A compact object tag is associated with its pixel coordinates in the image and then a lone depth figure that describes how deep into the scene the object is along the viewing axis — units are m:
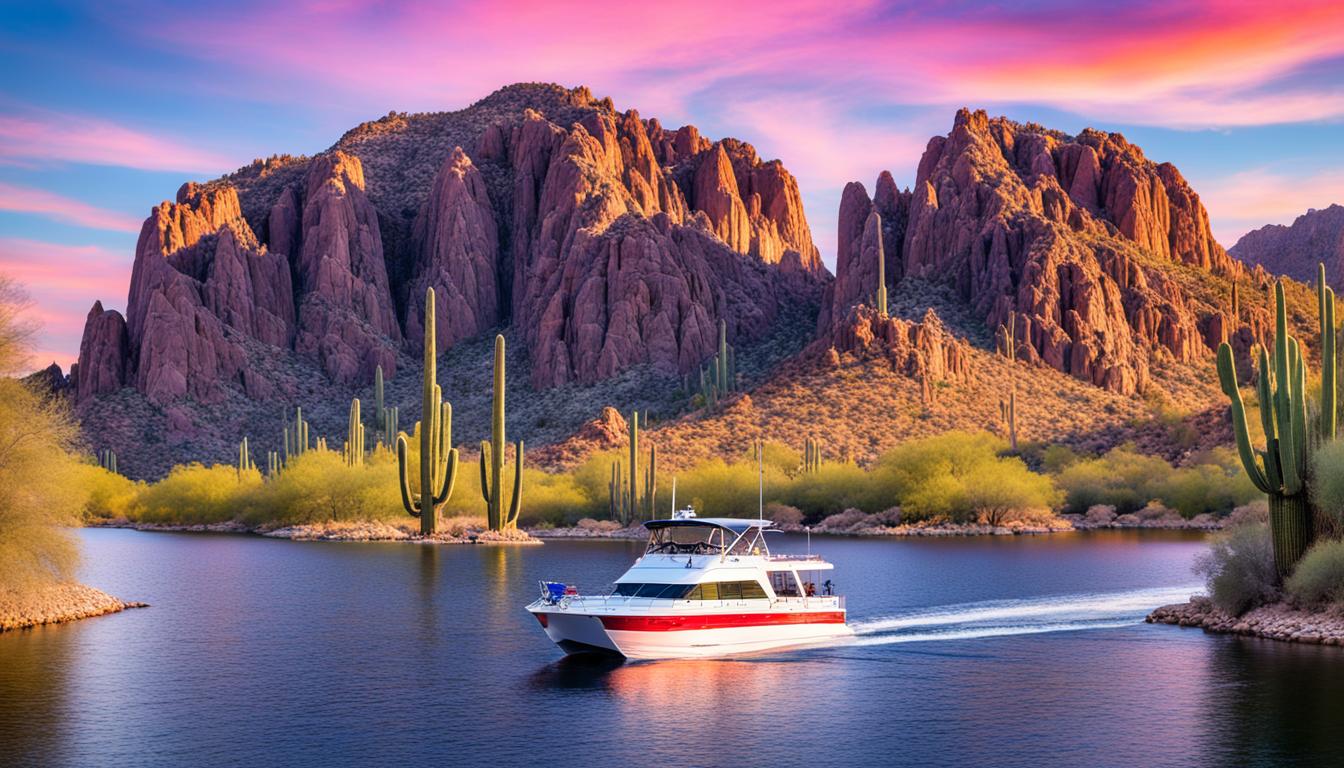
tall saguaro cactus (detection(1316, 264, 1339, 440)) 48.97
